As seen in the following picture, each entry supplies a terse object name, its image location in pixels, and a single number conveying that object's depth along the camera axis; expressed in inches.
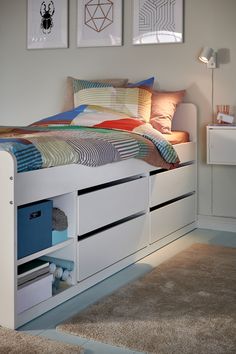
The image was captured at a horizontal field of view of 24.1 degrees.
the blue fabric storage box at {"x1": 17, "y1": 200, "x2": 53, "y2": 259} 88.4
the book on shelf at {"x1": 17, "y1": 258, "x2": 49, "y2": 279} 88.9
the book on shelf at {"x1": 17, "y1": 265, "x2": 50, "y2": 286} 89.0
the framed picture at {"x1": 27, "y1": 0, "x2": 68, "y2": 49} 173.9
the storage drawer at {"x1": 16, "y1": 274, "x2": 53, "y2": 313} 88.2
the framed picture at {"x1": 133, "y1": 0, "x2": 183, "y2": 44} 157.5
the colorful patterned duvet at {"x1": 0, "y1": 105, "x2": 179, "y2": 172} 90.9
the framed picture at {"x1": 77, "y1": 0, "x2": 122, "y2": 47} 165.8
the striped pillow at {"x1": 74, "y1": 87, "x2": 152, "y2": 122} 148.0
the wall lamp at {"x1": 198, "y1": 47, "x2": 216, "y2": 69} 150.6
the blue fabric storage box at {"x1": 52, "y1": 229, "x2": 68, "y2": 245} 97.7
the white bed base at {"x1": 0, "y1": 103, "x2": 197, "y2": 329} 84.7
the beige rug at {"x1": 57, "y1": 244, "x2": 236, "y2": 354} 80.3
